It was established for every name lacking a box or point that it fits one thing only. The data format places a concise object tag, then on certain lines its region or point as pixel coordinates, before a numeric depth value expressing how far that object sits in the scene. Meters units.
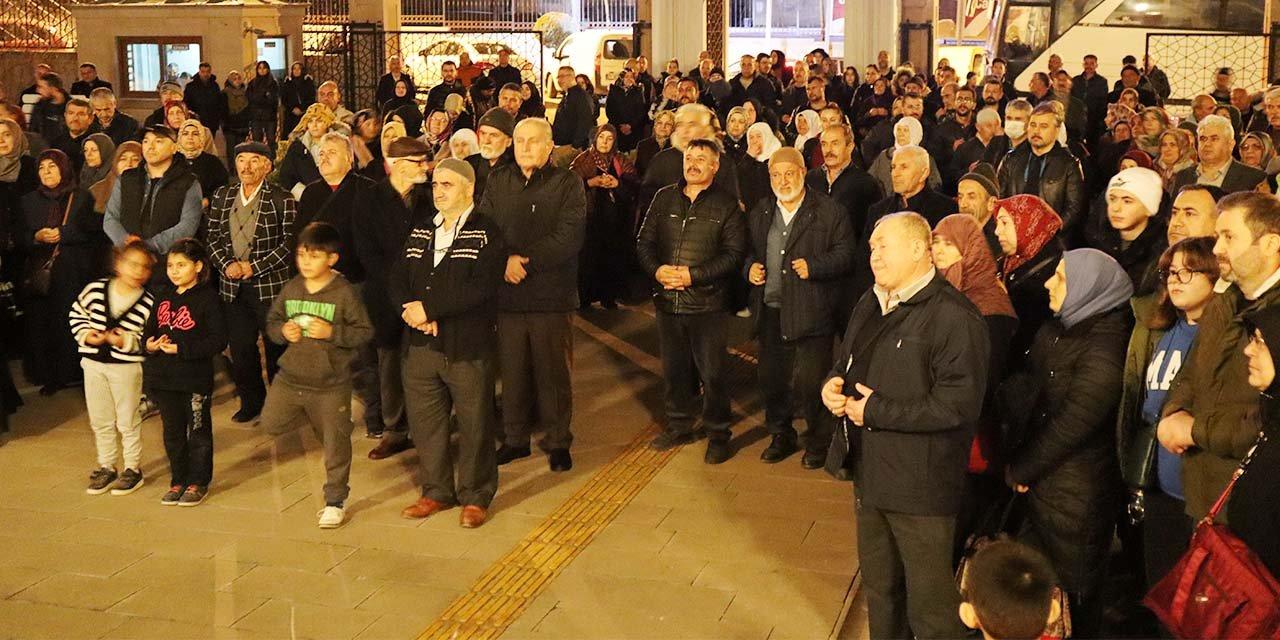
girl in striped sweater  7.96
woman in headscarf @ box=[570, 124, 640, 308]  12.56
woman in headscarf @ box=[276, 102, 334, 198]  10.80
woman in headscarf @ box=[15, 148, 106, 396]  9.93
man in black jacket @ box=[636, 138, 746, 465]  8.43
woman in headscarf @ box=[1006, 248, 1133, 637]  5.60
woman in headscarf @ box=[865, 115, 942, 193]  11.27
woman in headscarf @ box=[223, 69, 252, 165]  21.50
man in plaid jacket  8.81
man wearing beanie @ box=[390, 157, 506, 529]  7.37
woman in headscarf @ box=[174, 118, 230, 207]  9.84
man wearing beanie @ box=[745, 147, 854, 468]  8.25
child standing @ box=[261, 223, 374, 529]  7.41
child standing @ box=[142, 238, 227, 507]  7.71
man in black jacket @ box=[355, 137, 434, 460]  8.20
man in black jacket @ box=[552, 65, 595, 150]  17.50
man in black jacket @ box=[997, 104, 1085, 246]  9.90
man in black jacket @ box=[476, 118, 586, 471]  8.23
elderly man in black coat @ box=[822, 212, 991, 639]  5.22
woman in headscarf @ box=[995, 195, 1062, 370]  6.58
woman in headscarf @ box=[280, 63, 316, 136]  22.28
